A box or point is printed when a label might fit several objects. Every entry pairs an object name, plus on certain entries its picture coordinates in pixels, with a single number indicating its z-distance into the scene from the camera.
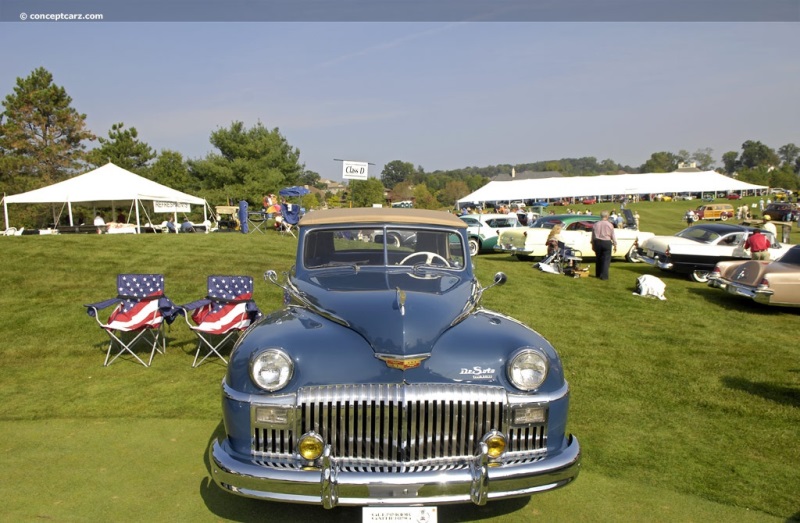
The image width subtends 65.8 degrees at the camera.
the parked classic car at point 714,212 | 56.91
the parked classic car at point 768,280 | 12.59
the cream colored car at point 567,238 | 20.89
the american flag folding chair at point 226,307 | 8.01
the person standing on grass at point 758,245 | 16.39
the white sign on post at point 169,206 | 26.49
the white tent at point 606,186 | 73.06
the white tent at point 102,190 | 23.95
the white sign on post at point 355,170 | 15.41
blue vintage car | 3.65
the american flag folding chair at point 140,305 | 8.16
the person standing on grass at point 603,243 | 17.05
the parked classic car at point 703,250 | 17.45
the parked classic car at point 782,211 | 51.38
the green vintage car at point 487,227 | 24.36
